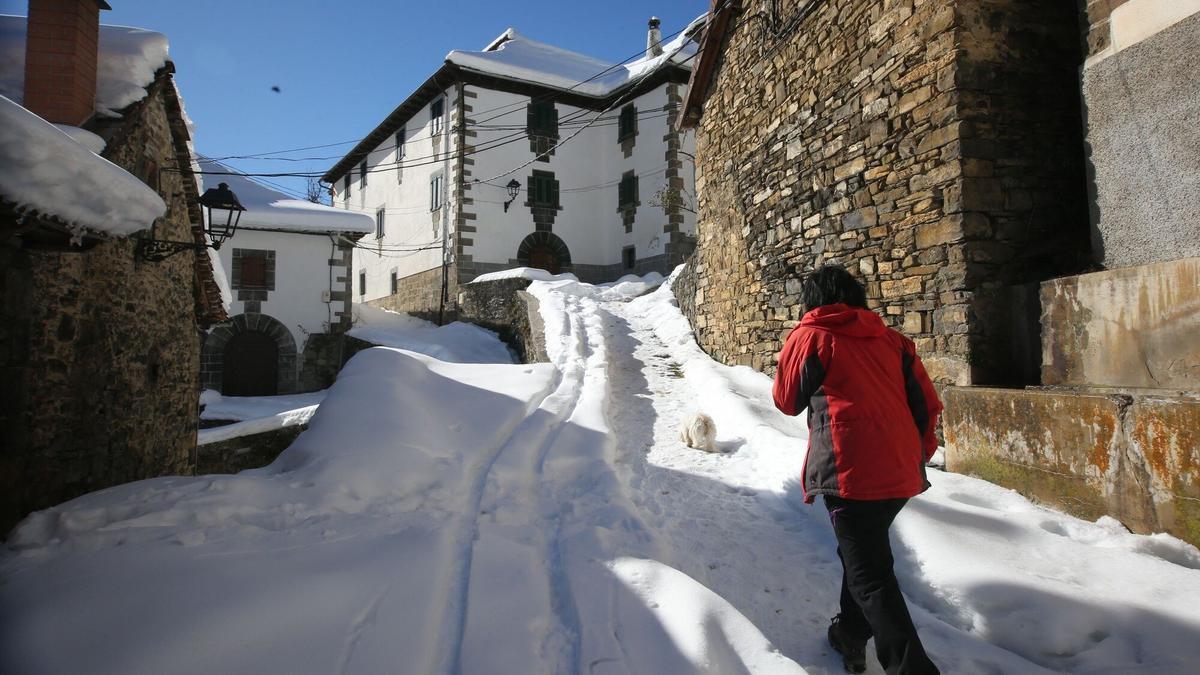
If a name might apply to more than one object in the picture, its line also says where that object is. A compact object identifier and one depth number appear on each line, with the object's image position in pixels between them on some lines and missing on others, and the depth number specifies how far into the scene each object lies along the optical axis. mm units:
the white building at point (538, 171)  19109
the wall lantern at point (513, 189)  19844
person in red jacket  2111
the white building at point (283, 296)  16031
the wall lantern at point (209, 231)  5422
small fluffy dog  5133
